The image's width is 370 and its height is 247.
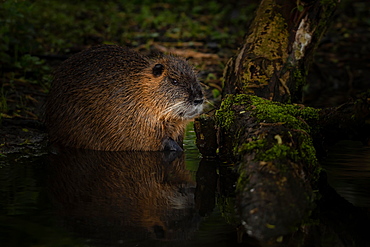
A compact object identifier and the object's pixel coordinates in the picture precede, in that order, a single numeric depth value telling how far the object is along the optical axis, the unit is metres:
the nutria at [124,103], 9.41
